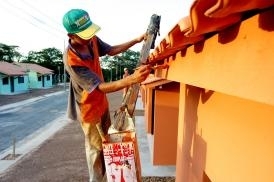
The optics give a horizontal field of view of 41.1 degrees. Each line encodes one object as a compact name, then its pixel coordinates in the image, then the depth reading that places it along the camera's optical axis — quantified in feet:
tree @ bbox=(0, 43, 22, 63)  213.25
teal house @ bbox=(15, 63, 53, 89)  181.27
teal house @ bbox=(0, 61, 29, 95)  141.59
